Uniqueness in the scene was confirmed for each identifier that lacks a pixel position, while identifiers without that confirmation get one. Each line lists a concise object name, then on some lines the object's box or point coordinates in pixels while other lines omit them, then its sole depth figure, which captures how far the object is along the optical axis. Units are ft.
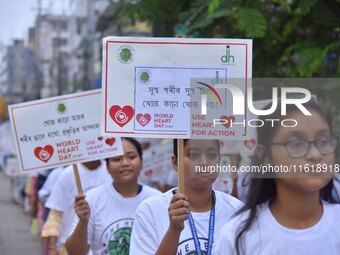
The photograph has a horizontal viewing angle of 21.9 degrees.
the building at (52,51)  269.44
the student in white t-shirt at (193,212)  13.65
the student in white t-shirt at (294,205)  10.02
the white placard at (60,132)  19.11
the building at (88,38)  193.67
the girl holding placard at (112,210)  18.15
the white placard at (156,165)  36.55
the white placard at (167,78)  13.03
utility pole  249.14
